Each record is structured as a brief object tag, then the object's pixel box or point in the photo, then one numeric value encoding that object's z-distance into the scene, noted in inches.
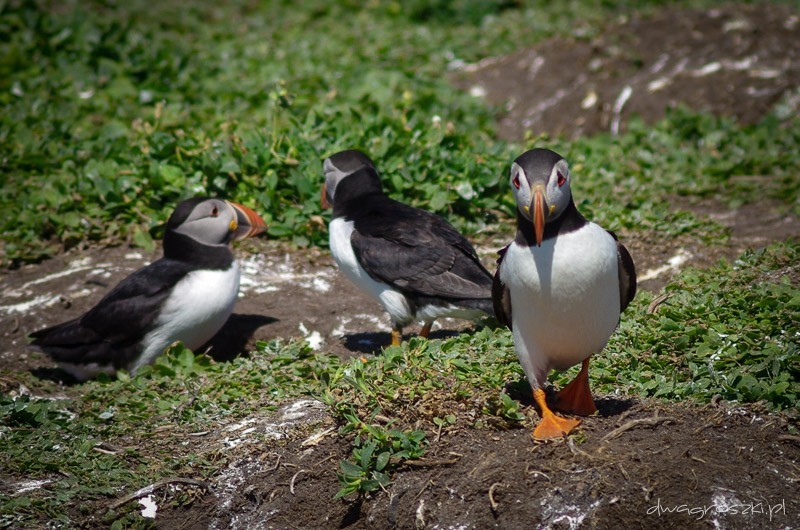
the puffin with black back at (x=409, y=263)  438.9
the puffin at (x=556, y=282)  292.0
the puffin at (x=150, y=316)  467.8
